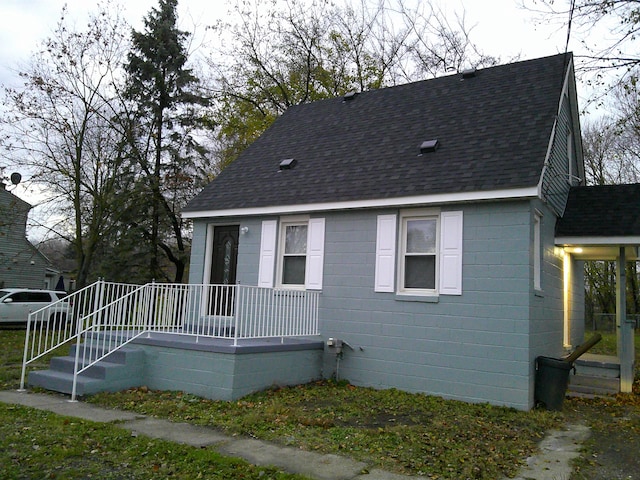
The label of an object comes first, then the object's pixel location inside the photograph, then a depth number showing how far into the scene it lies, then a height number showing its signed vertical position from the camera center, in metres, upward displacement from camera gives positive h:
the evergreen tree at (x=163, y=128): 19.77 +6.29
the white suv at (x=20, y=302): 17.46 -0.85
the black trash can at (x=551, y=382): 7.26 -1.12
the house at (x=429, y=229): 7.52 +1.16
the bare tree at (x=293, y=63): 21.44 +9.81
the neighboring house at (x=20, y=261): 17.88 +0.99
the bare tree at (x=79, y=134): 16.97 +5.07
